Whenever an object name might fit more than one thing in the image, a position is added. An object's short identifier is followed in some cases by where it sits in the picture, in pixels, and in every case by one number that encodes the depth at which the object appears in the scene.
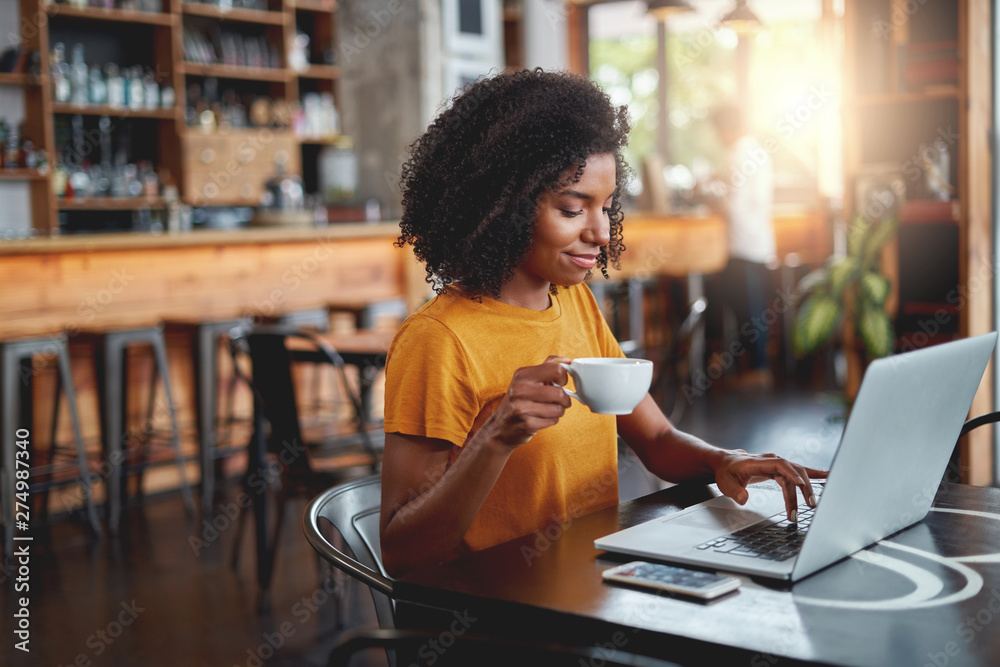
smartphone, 0.94
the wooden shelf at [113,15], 5.95
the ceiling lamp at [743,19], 6.58
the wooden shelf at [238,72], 6.65
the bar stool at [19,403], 3.63
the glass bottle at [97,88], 6.20
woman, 1.24
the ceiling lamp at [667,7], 6.56
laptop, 0.94
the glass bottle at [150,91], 6.44
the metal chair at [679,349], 3.93
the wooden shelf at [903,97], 4.20
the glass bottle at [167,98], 6.50
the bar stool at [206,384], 4.20
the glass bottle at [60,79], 6.00
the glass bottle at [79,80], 6.09
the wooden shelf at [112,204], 6.11
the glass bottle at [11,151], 5.86
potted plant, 4.57
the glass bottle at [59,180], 6.07
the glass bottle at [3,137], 5.85
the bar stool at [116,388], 3.92
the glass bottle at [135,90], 6.34
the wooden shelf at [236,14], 6.56
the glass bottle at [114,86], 6.25
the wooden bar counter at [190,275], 4.03
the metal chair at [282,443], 2.97
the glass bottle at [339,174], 6.91
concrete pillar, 6.58
